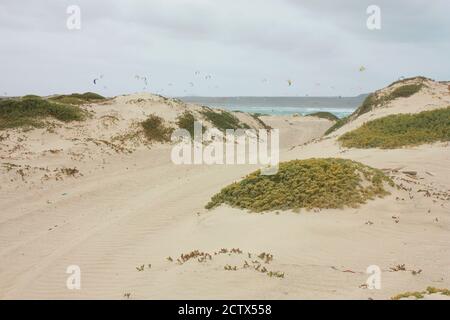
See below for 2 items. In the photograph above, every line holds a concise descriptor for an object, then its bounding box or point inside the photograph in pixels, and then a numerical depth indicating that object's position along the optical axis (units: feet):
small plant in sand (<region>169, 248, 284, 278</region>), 31.84
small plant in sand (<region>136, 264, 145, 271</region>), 36.65
